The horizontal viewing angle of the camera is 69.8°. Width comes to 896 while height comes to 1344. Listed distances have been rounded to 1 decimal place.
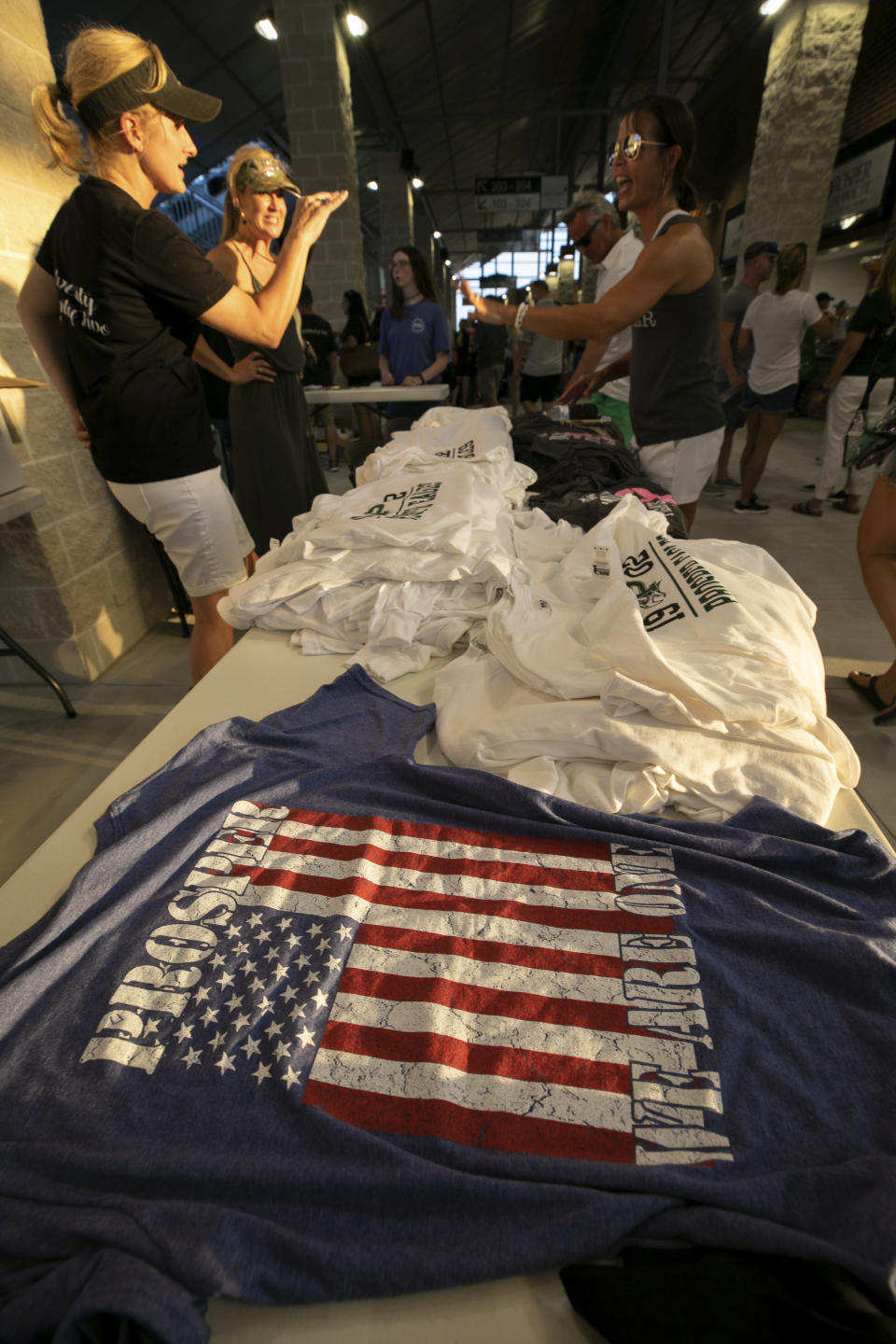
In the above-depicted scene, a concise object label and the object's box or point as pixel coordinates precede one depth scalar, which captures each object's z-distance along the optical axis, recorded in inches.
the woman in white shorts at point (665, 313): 79.4
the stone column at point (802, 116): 262.1
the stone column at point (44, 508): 95.5
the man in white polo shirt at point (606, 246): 120.4
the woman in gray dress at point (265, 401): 92.9
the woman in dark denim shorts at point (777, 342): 171.6
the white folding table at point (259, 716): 21.8
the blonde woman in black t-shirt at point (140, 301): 61.1
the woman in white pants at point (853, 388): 157.2
